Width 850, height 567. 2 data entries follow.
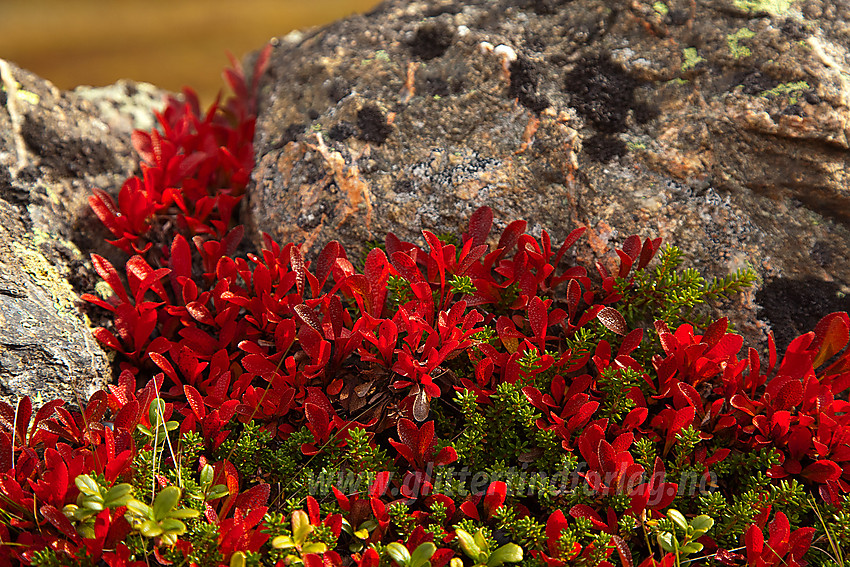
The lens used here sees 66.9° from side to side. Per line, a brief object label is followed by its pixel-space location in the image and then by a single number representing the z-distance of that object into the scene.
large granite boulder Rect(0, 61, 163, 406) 2.12
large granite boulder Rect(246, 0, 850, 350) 2.35
